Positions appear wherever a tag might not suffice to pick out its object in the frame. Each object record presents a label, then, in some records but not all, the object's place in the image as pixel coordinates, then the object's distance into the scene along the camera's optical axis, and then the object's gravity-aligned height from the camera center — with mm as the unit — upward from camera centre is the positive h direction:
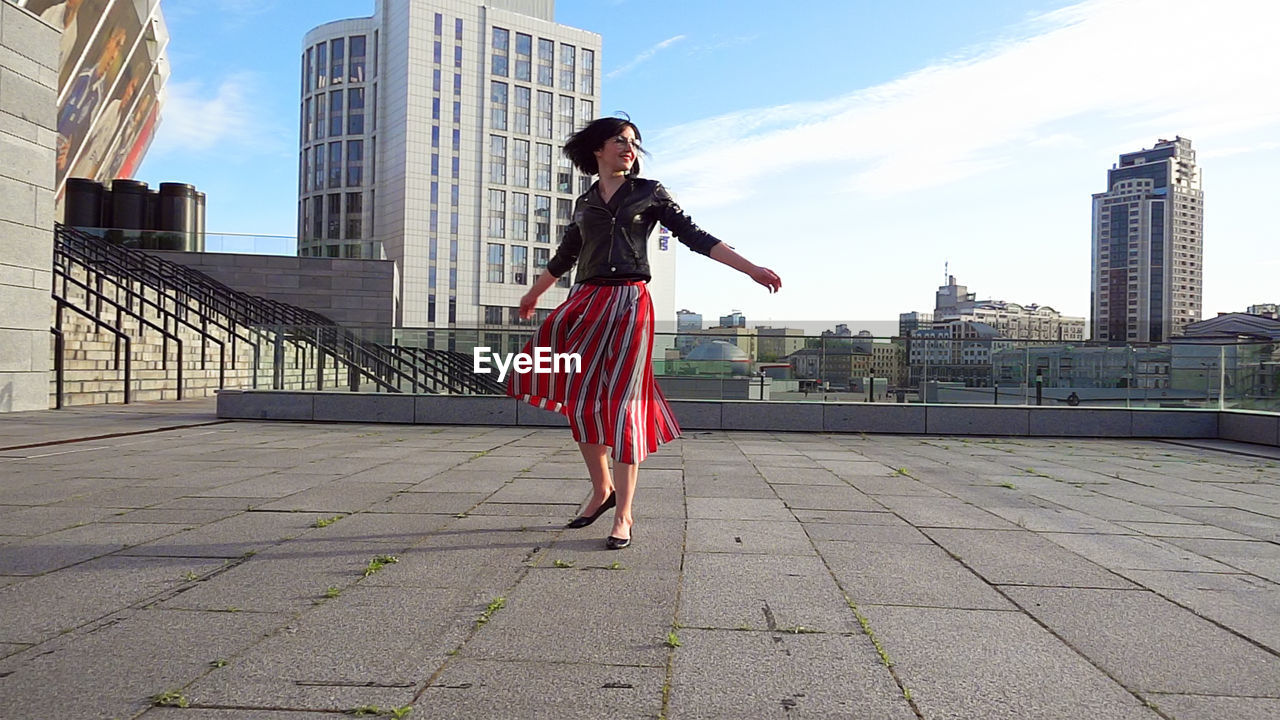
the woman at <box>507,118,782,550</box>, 3674 +132
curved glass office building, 62812 +15670
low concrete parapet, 10484 -718
